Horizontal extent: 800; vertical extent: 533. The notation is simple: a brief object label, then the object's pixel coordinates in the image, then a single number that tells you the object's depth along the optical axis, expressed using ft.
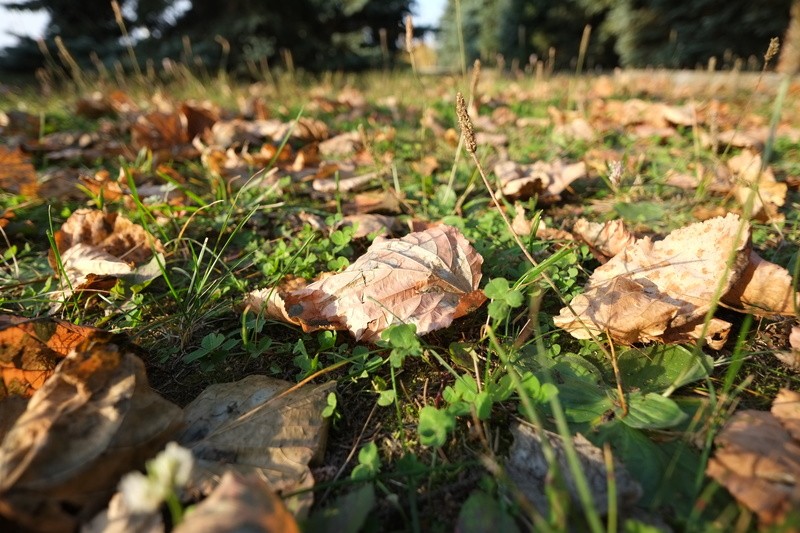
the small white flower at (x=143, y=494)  0.41
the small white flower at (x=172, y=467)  0.42
